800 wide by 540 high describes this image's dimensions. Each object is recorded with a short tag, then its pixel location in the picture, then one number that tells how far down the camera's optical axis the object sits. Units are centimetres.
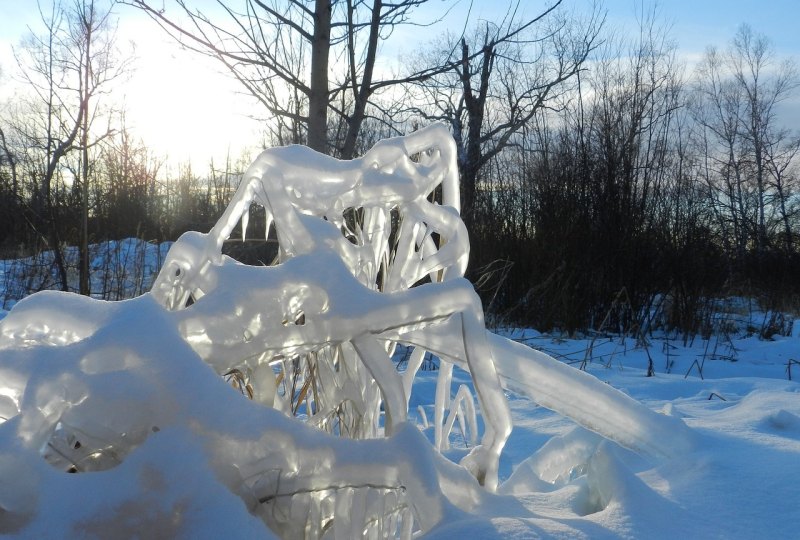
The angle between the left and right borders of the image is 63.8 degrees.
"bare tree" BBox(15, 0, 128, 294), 607
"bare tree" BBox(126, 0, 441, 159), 466
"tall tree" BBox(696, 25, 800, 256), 2322
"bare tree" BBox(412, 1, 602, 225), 1091
